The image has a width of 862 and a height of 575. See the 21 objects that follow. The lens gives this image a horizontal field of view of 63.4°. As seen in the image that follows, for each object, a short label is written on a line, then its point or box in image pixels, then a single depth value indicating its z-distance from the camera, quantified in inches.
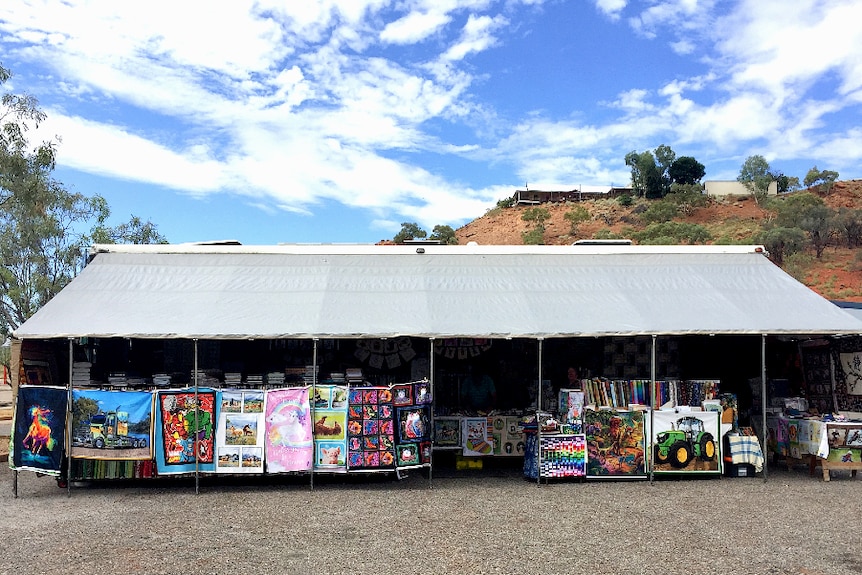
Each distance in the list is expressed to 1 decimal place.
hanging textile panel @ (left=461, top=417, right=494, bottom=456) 428.8
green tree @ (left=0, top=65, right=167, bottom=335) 574.9
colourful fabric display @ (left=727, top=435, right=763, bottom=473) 399.5
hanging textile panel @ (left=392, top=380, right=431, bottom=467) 376.5
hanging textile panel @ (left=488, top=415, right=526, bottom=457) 432.1
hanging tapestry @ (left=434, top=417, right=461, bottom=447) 432.5
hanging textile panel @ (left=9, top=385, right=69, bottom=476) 356.5
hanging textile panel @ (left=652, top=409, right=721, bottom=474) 391.9
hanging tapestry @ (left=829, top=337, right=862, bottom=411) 433.1
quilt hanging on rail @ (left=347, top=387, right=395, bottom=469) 372.8
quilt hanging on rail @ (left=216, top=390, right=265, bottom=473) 364.8
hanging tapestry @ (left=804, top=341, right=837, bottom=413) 447.8
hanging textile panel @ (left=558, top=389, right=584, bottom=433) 388.9
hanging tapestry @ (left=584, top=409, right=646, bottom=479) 388.8
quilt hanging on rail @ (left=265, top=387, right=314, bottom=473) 366.6
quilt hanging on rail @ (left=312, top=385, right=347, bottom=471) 370.6
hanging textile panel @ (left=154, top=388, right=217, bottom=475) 363.6
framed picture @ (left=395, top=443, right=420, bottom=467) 376.2
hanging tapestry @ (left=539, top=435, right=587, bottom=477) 385.1
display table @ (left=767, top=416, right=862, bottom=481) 390.0
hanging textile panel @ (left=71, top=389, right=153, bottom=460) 362.0
